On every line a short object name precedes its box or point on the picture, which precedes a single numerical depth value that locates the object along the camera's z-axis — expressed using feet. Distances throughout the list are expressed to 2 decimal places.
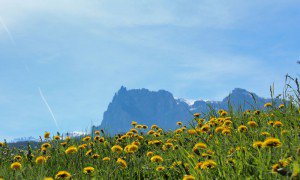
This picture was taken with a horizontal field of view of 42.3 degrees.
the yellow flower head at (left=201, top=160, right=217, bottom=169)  13.67
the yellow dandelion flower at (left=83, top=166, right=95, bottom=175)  15.61
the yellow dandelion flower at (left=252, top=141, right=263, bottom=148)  14.60
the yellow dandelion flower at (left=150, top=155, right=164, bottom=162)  17.69
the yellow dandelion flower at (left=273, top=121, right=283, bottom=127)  19.25
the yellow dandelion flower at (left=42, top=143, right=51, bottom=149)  27.60
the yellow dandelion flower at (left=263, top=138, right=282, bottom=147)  12.91
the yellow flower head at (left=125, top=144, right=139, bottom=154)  19.65
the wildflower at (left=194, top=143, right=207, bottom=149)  17.37
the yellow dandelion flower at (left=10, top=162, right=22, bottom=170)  18.05
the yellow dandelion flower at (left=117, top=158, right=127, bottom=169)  18.15
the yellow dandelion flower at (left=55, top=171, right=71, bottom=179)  14.46
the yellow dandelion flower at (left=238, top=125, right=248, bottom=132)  19.34
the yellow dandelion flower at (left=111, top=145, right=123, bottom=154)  20.45
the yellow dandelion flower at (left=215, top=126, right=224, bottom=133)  19.61
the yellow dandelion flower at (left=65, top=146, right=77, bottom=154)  21.75
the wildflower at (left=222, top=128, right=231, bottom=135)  18.97
